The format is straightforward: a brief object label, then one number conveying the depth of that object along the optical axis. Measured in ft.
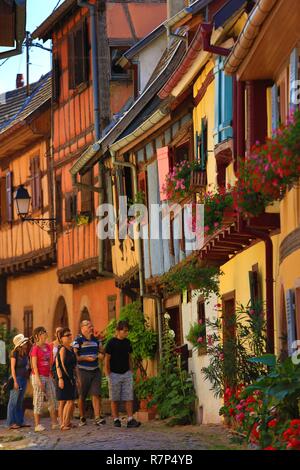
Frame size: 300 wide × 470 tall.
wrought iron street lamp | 99.19
